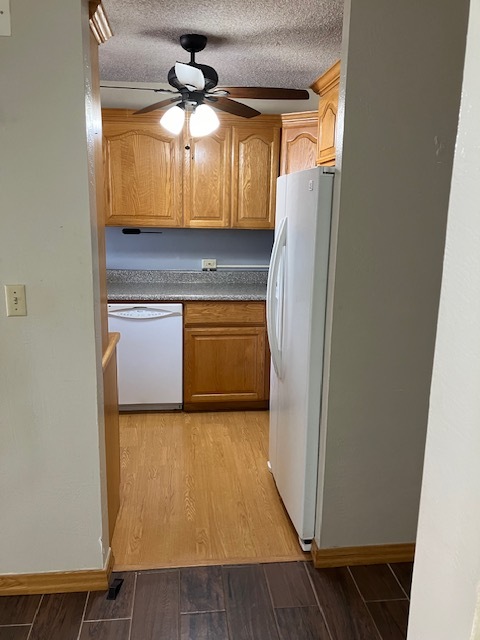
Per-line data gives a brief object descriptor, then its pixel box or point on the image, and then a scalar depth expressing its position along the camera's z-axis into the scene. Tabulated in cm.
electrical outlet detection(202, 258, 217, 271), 436
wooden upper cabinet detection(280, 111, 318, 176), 384
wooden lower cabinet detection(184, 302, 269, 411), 378
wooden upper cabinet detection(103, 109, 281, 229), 382
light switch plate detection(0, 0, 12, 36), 162
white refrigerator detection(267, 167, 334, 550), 206
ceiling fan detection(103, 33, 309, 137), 280
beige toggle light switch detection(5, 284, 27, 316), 180
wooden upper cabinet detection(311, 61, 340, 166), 294
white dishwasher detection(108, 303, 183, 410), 373
